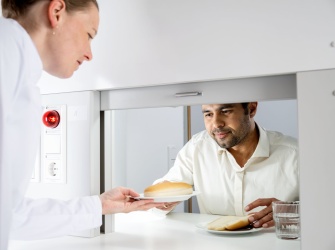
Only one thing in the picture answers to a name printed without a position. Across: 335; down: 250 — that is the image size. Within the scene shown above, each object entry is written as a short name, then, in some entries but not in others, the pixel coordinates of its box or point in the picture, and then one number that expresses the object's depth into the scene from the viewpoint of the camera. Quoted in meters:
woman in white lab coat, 0.77
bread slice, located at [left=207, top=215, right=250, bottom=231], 1.42
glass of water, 1.35
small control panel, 1.54
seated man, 1.52
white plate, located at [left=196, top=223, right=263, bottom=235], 1.40
